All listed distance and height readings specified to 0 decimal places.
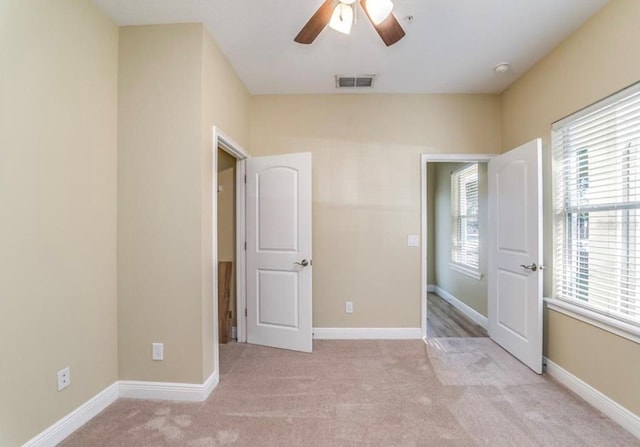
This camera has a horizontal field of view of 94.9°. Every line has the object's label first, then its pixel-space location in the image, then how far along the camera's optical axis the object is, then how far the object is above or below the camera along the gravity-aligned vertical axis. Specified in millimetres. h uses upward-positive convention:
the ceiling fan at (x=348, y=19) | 1446 +1069
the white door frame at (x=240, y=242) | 3154 -205
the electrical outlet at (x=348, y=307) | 3299 -941
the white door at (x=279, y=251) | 2955 -287
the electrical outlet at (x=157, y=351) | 2172 -941
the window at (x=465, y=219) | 4133 +61
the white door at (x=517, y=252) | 2488 -280
